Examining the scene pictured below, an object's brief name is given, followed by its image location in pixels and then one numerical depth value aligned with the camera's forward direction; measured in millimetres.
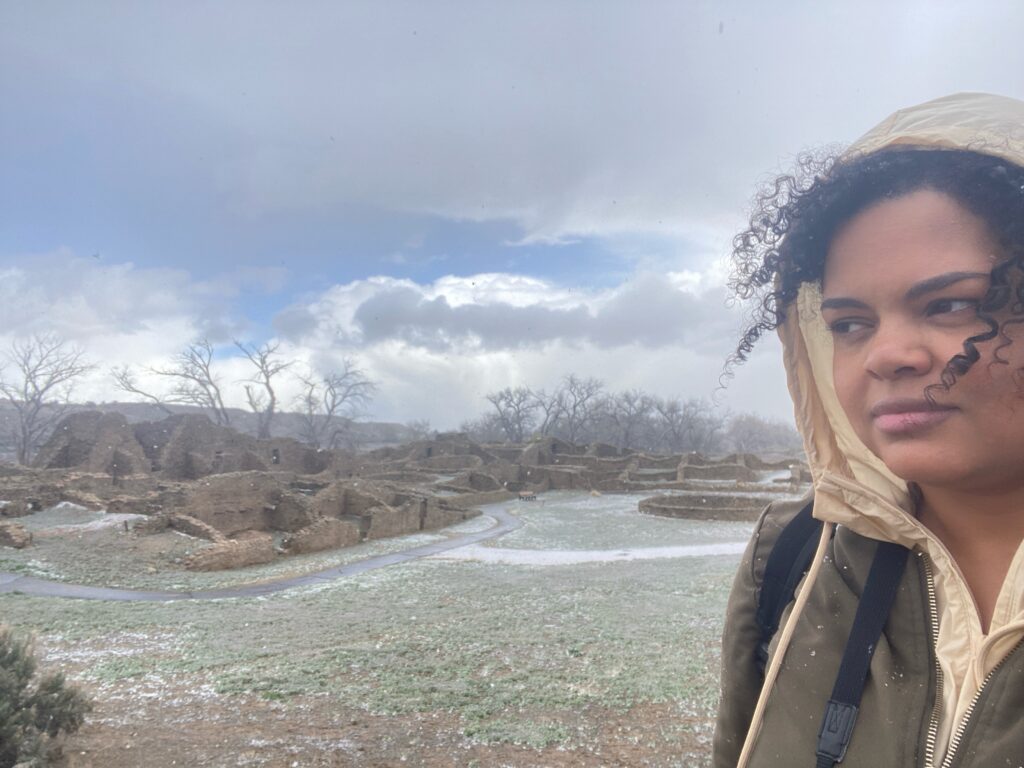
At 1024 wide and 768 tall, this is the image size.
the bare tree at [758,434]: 122438
